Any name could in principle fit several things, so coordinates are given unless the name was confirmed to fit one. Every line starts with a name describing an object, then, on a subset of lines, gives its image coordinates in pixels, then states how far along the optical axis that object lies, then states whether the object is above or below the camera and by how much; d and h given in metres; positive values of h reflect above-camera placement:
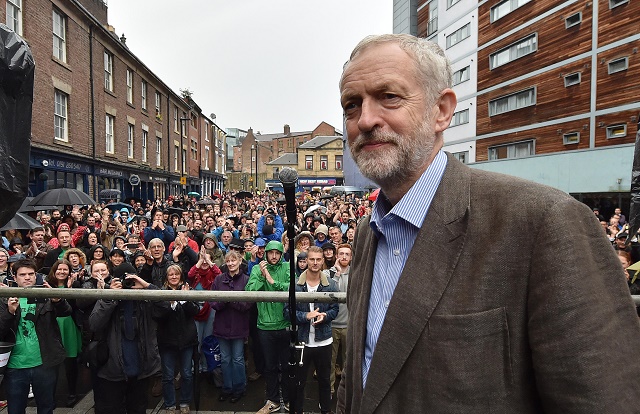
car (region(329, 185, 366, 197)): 38.61 +0.69
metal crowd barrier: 2.63 -0.64
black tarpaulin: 2.16 +0.42
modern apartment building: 17.56 +5.72
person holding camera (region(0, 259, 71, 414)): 3.69 -1.45
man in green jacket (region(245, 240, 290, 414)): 3.66 -1.38
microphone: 2.29 +0.05
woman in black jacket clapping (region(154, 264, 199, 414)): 3.83 -1.56
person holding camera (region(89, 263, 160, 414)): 3.80 -1.55
